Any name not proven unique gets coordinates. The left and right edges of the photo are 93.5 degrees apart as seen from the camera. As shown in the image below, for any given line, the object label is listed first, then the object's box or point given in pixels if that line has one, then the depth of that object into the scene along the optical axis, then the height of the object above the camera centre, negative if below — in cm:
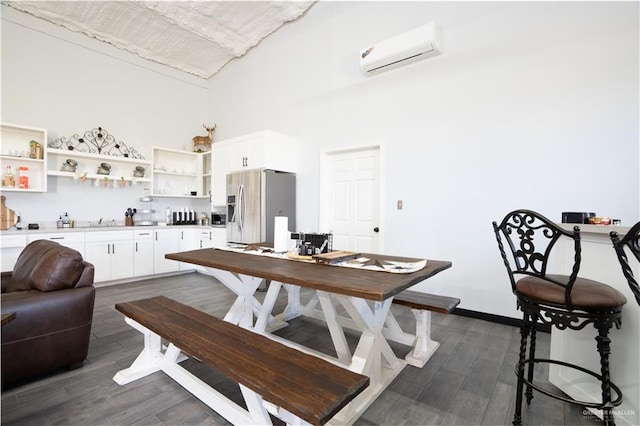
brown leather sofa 184 -69
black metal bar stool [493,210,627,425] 132 -42
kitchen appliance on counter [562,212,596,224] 176 -4
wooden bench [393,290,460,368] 218 -82
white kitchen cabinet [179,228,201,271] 536 -55
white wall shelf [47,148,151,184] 453 +73
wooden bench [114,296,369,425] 106 -67
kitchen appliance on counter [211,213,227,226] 557 -17
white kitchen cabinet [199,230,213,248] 531 -51
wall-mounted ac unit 324 +183
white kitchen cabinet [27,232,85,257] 394 -38
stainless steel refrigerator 443 +11
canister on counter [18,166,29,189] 420 +46
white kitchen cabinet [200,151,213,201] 598 +75
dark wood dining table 151 -57
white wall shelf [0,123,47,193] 411 +77
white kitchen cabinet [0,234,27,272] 373 -49
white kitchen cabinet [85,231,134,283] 434 -65
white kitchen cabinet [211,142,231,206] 525 +70
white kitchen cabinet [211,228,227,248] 515 -46
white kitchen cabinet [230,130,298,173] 451 +91
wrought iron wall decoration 468 +107
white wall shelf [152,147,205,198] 559 +71
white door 398 +16
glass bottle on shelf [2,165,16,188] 404 +42
